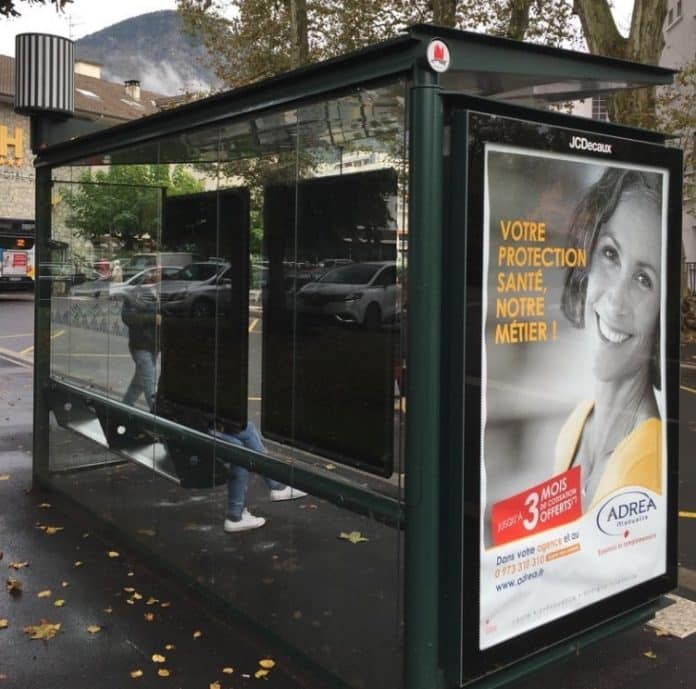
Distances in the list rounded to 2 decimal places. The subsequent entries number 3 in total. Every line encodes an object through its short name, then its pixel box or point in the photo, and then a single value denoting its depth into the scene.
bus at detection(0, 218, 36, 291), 29.66
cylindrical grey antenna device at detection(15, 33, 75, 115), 5.73
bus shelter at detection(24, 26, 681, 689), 2.88
